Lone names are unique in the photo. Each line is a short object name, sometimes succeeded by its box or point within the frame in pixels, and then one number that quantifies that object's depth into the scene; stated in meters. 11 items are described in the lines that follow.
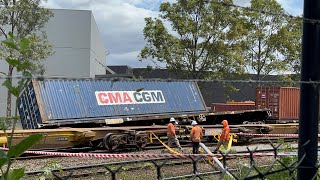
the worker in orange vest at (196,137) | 16.12
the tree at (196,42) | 29.80
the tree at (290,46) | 32.69
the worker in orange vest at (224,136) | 15.76
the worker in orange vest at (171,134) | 17.52
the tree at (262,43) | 32.91
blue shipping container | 17.66
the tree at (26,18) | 30.44
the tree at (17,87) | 1.77
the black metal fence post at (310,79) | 2.97
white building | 42.62
